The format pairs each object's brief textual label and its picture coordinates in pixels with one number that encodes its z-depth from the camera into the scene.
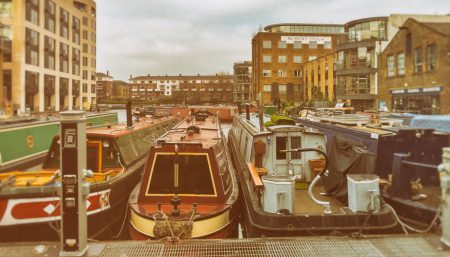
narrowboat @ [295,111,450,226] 6.67
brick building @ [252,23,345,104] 54.69
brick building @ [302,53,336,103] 43.09
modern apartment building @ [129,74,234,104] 81.64
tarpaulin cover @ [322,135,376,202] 7.01
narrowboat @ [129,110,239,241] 6.31
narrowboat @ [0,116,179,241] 6.26
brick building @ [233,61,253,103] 75.50
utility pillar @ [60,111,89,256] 4.85
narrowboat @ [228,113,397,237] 6.29
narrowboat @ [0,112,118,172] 6.68
